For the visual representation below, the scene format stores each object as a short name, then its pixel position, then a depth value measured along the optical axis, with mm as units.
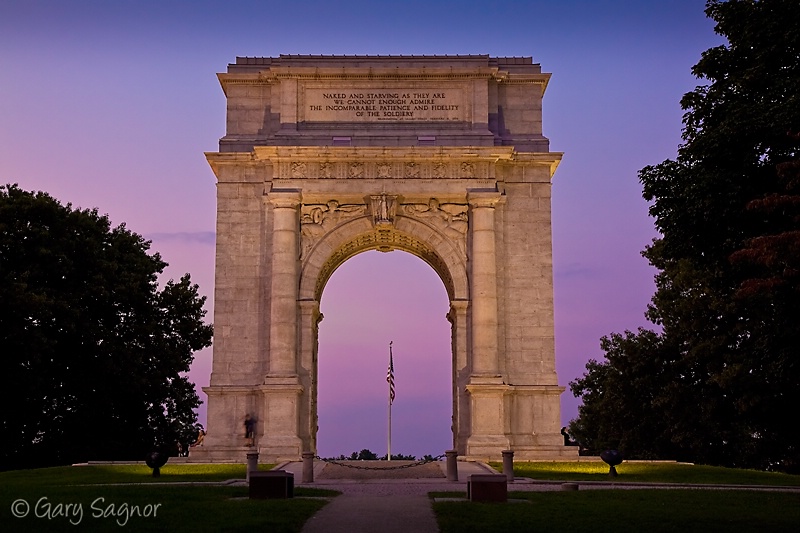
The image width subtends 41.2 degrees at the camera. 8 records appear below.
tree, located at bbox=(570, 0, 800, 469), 35031
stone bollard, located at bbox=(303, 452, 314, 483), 35281
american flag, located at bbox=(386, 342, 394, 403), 56312
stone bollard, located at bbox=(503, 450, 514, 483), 35469
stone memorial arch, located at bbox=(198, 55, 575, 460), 51312
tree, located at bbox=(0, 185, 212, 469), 54072
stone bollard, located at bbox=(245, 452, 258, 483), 34594
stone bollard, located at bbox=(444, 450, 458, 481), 35750
